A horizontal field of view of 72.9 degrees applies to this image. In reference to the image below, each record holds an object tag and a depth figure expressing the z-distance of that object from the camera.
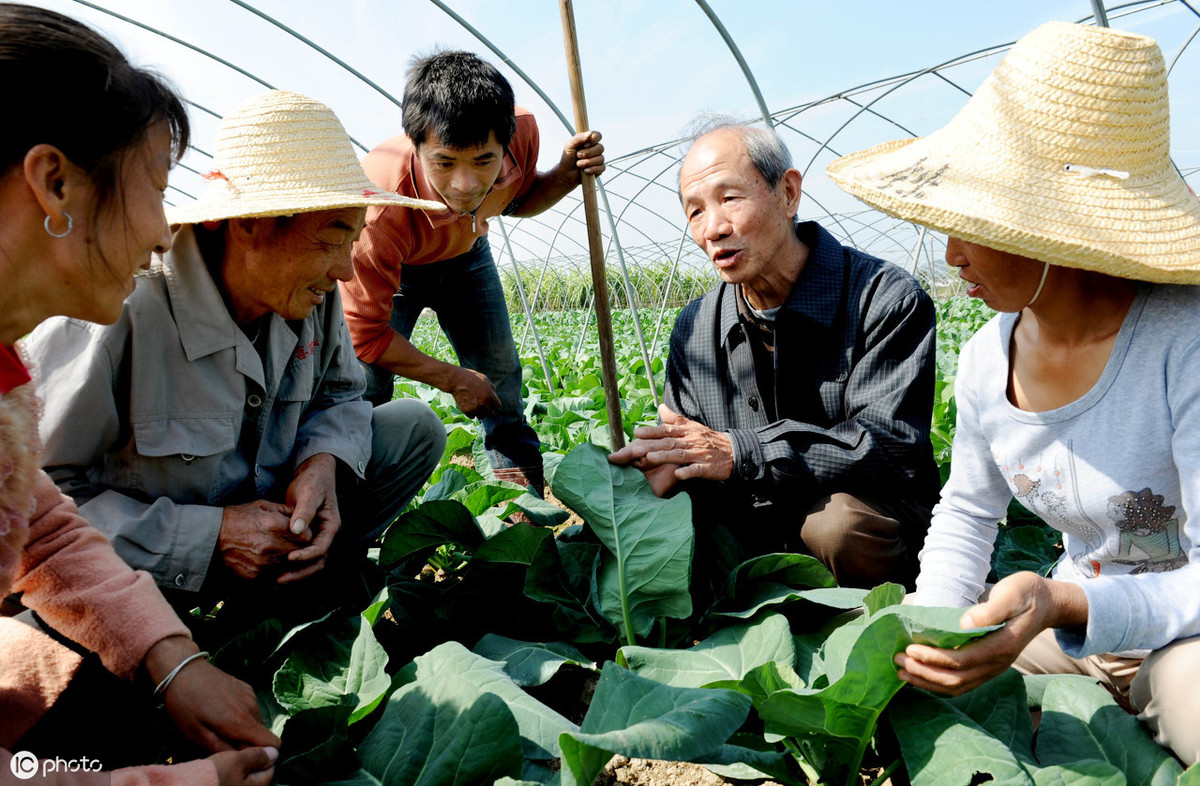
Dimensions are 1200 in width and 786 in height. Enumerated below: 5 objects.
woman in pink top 0.99
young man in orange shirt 2.51
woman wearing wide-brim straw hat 1.21
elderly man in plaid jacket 1.97
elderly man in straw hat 1.62
